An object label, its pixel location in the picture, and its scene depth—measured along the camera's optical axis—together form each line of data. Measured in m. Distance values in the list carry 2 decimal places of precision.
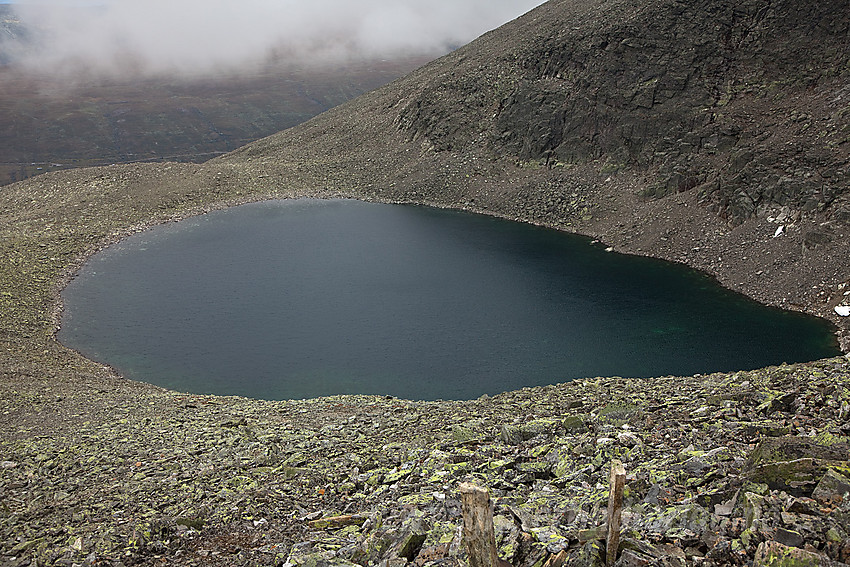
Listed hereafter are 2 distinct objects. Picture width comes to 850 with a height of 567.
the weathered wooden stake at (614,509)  7.88
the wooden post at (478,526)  6.79
